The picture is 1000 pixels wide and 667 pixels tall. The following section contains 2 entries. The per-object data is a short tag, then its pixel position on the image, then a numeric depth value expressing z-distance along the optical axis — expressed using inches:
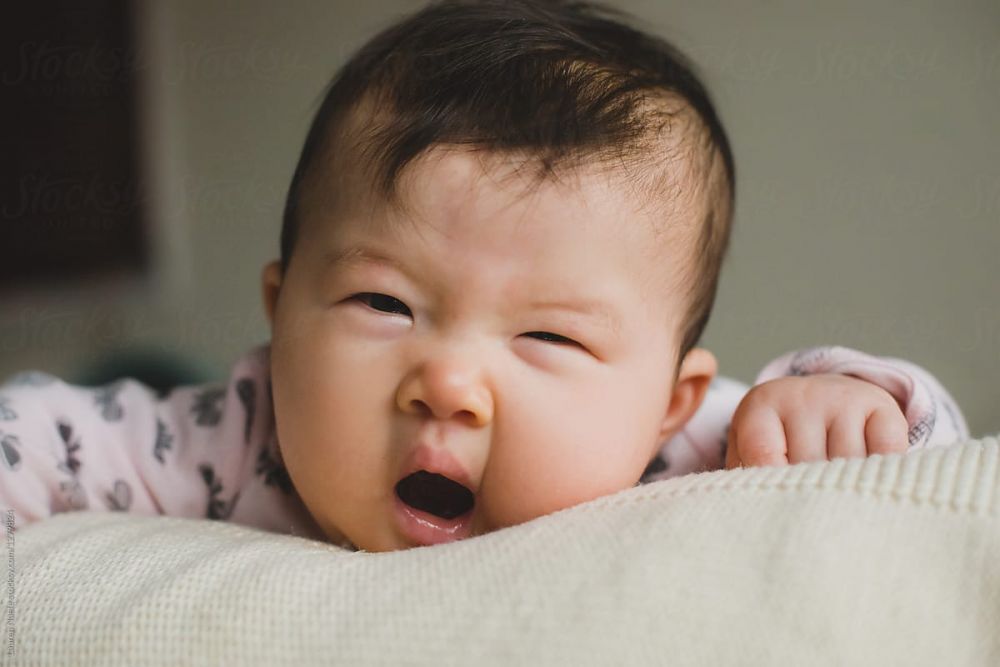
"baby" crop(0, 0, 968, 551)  18.9
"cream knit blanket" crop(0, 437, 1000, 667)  15.9
